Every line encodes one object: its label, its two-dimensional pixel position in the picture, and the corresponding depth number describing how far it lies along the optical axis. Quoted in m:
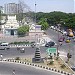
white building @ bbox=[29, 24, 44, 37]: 37.57
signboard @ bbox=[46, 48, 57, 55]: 20.74
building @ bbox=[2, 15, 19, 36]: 38.13
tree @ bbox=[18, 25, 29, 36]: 37.00
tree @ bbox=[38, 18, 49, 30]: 47.06
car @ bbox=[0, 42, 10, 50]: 26.37
